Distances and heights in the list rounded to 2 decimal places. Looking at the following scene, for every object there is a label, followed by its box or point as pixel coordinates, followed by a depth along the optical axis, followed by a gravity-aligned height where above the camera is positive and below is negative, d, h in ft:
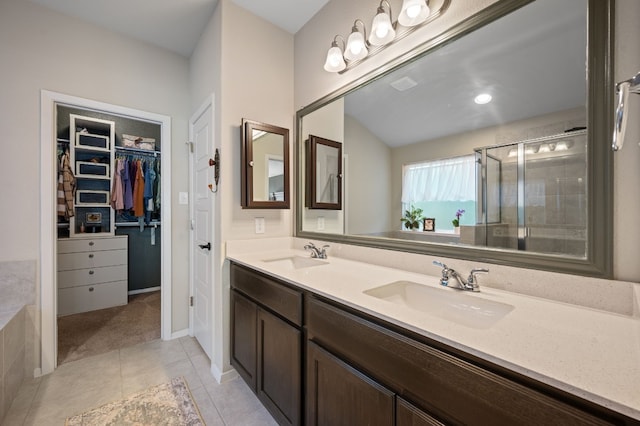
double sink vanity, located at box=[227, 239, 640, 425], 1.76 -1.26
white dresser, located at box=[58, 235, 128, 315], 9.68 -2.37
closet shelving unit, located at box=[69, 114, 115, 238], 10.57 +1.59
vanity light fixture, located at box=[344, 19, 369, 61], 5.13 +3.33
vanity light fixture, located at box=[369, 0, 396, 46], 4.57 +3.28
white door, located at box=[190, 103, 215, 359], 6.81 -0.38
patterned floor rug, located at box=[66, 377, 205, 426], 4.87 -3.88
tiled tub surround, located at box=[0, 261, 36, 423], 5.37 -2.27
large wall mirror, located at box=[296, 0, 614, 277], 2.85 +1.02
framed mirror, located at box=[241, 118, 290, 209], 6.18 +1.15
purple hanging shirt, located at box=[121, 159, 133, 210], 11.30 +1.10
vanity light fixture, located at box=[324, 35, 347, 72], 5.59 +3.29
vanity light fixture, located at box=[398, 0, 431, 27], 4.14 +3.21
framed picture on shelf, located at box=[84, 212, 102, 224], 11.02 -0.20
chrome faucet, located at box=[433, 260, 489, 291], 3.47 -0.91
